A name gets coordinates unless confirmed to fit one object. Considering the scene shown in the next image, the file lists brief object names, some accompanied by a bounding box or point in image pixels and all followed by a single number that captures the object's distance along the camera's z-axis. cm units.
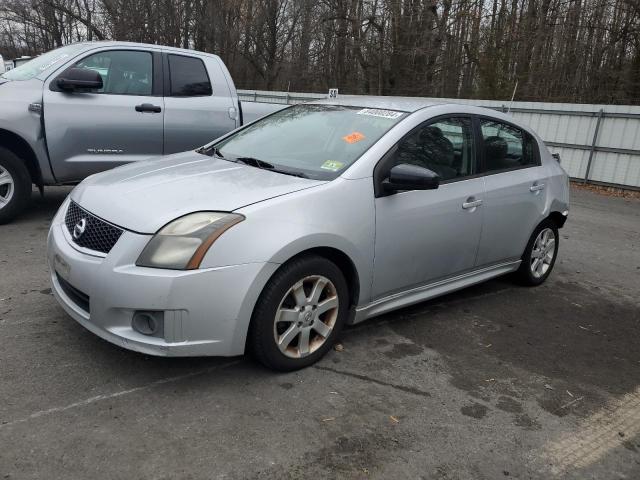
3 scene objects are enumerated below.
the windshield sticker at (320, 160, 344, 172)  354
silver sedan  286
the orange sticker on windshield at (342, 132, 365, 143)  378
